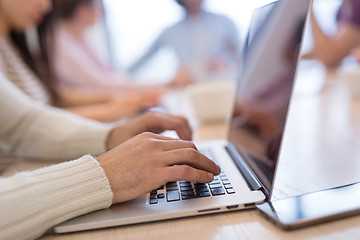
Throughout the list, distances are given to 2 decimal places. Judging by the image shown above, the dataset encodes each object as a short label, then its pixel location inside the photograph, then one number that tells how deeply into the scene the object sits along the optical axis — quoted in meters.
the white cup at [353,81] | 0.89
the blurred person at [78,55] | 1.95
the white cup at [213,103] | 0.84
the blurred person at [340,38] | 1.32
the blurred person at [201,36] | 1.80
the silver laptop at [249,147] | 0.35
